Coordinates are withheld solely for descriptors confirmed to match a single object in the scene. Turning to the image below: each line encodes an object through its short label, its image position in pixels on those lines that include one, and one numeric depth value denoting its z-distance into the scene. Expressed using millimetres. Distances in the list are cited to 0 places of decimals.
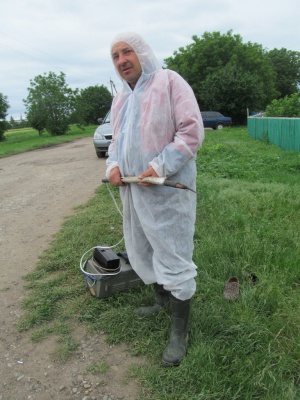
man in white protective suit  2033
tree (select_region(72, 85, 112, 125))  52238
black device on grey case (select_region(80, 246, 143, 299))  2779
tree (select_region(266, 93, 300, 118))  14328
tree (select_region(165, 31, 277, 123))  28844
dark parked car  25016
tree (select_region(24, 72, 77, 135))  29250
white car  10680
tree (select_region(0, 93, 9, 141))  30516
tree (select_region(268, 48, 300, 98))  50438
